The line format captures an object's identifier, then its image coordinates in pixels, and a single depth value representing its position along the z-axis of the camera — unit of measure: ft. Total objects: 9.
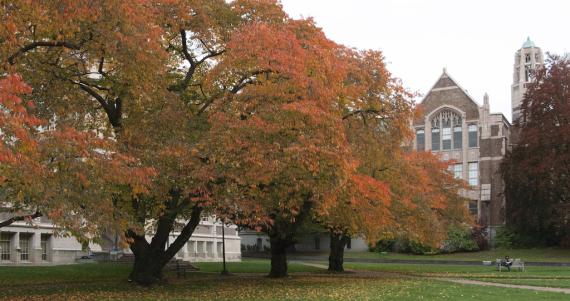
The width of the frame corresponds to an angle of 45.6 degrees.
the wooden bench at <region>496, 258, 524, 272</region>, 126.15
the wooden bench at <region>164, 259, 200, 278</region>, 103.57
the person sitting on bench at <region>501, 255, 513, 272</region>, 123.95
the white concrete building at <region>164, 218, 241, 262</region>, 179.01
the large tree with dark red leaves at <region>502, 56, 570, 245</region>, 174.81
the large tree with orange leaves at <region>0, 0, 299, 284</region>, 55.42
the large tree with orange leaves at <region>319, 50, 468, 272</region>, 81.05
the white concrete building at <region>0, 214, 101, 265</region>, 120.78
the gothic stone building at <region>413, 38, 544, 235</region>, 224.94
